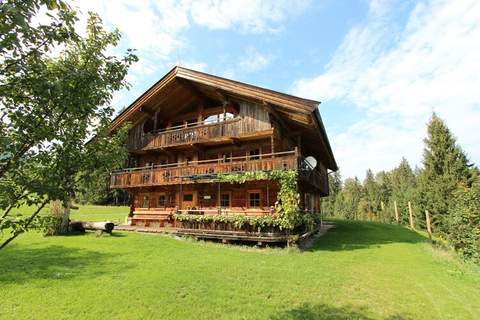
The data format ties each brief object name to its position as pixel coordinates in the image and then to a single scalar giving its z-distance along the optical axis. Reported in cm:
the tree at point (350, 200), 5525
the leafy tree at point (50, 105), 272
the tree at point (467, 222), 1388
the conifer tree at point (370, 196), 5466
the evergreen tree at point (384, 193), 5084
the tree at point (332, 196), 6201
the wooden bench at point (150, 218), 2120
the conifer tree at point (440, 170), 2592
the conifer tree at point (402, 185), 4141
